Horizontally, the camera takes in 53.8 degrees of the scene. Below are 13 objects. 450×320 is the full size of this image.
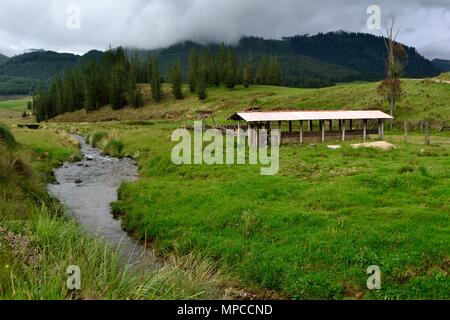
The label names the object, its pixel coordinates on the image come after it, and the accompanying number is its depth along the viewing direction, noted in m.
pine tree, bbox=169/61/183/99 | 135.12
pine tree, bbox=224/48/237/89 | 138.25
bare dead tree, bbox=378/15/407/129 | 68.00
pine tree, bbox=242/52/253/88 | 139.88
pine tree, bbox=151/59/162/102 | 134.25
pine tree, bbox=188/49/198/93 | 139.75
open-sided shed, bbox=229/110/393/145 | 47.25
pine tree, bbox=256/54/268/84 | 151.65
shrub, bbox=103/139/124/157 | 54.51
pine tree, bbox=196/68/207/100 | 126.56
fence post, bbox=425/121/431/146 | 42.59
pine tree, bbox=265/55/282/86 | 151.90
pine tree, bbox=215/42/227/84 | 143.25
